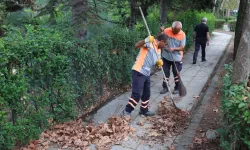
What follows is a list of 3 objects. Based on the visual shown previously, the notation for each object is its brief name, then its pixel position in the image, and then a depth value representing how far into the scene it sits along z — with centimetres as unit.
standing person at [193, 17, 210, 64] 1060
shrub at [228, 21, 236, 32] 3305
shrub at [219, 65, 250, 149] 289
